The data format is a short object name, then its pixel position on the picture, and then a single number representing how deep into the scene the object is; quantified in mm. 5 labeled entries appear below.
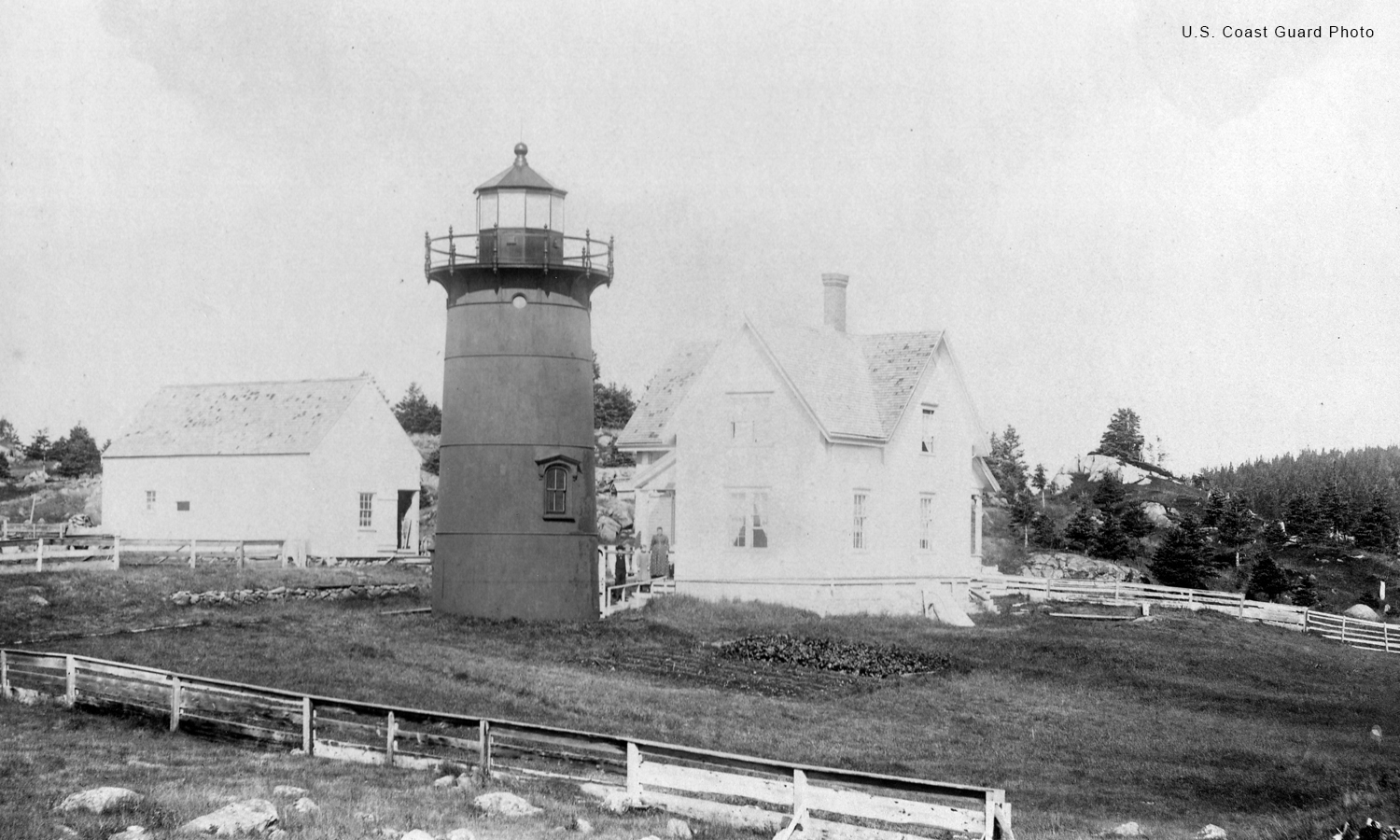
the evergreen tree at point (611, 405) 77000
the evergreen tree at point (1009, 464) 72375
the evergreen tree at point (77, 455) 76000
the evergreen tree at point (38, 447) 81375
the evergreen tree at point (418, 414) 77625
